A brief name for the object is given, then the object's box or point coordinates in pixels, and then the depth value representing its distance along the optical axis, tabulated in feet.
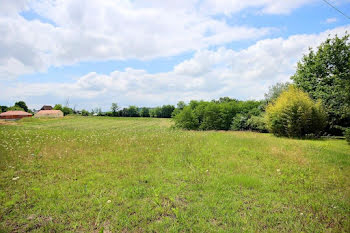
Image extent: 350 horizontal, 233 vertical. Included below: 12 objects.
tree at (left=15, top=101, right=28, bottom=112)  271.67
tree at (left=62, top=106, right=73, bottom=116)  289.88
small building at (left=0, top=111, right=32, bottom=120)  210.94
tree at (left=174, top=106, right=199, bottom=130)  93.20
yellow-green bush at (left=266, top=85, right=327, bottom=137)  58.80
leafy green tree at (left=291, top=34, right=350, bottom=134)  67.41
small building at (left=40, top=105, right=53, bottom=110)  320.35
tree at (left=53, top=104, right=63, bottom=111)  300.40
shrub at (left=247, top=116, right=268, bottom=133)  77.00
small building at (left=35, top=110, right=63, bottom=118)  231.91
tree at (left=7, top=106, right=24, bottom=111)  250.84
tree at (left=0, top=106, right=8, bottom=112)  268.62
